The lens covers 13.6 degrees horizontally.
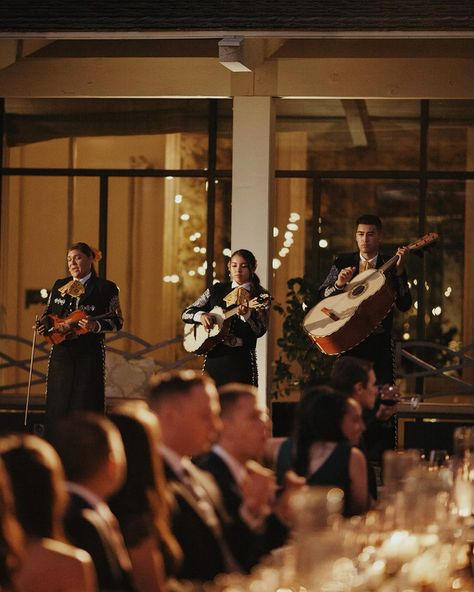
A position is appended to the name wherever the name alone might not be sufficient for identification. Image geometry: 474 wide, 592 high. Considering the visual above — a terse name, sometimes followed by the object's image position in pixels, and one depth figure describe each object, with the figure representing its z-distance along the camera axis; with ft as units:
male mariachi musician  45.10
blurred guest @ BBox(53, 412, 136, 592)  16.90
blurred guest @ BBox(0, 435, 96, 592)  14.97
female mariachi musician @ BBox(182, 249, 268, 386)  47.65
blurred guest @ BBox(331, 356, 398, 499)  32.18
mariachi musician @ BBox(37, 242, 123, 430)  49.86
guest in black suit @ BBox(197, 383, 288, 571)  22.29
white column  63.60
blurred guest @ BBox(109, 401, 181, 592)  18.39
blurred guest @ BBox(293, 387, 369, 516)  27.29
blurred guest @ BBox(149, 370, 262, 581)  20.16
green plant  62.31
